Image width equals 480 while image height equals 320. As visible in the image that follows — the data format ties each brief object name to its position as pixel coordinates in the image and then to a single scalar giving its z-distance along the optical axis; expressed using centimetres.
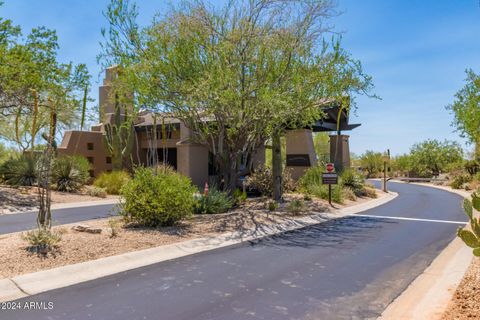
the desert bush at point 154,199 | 967
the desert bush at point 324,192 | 1747
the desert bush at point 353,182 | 2108
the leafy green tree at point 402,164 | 4692
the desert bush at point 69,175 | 2008
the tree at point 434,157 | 4500
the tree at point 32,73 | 1452
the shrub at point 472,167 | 3430
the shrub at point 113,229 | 867
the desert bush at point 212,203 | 1353
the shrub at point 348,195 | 1898
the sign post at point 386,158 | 2825
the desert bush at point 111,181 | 2134
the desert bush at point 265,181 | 1941
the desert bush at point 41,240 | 727
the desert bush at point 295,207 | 1349
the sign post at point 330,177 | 1611
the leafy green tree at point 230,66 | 1270
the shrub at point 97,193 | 1966
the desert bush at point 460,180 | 3030
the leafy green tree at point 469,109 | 2381
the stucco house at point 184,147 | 2323
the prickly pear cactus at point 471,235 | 490
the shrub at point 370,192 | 2153
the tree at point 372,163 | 5016
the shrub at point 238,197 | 1564
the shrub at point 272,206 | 1395
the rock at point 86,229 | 895
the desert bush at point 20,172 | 1981
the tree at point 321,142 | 3971
